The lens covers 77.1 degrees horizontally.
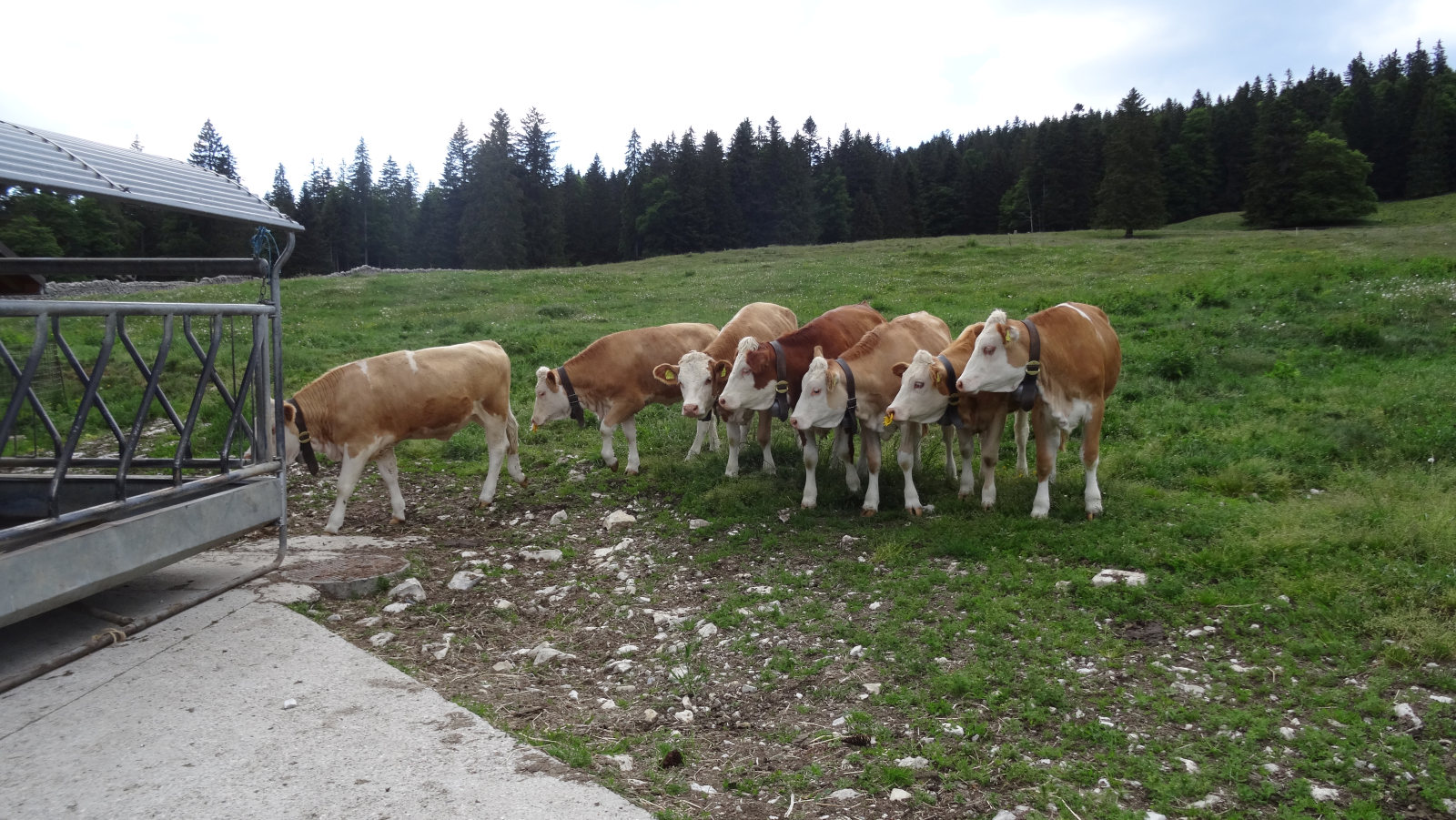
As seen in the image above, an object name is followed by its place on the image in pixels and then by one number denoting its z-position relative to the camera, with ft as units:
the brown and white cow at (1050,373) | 27.32
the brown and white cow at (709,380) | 34.40
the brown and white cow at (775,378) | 32.07
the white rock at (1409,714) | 14.96
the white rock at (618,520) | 30.48
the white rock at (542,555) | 27.17
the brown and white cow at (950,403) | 28.58
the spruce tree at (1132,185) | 197.98
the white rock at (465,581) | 24.22
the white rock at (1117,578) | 21.75
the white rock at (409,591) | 22.88
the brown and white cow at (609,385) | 38.58
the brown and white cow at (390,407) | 30.66
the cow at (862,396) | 30.14
